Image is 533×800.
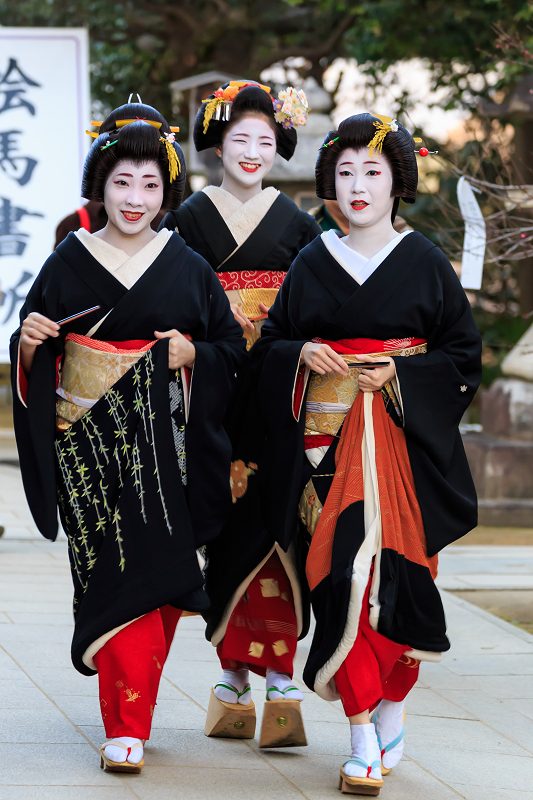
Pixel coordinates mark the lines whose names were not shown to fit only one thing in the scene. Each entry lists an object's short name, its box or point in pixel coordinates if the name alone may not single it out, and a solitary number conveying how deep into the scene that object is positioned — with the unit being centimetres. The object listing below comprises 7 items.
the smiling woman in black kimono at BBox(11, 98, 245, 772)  572
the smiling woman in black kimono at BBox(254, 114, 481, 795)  563
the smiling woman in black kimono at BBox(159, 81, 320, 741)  646
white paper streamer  853
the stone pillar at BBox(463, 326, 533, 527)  1662
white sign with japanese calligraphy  1639
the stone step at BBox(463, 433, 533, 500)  1669
